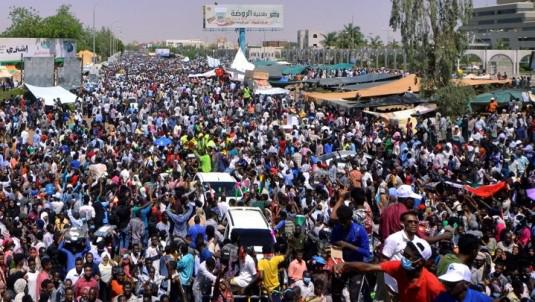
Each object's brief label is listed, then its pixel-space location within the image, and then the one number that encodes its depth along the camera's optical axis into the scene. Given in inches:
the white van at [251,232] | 412.5
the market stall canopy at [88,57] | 3221.0
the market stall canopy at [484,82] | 1368.1
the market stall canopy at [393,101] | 1144.2
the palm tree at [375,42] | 4224.2
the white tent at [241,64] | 1843.0
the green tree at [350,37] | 4028.1
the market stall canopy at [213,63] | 2583.2
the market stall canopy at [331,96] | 1241.1
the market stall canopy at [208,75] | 1796.3
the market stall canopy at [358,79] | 1560.0
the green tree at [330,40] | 4432.8
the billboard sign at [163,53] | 6560.0
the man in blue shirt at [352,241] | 266.7
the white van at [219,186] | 558.9
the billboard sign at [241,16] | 3868.1
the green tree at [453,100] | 1081.4
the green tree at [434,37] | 1151.0
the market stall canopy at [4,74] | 1930.6
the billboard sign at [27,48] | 2482.8
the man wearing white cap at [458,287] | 185.2
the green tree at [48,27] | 3754.9
